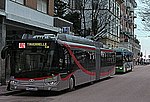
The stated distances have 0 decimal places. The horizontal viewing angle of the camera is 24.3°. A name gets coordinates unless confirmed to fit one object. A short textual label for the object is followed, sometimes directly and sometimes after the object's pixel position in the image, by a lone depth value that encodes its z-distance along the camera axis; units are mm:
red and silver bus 17391
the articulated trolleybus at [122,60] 41125
